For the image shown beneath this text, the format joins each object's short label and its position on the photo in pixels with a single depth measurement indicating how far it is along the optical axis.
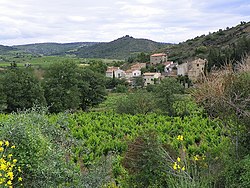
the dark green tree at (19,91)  25.36
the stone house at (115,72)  71.56
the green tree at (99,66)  68.68
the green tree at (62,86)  29.03
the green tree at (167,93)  23.23
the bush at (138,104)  24.26
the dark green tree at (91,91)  34.25
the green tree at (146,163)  6.42
